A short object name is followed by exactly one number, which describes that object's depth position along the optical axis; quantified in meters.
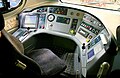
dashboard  2.12
